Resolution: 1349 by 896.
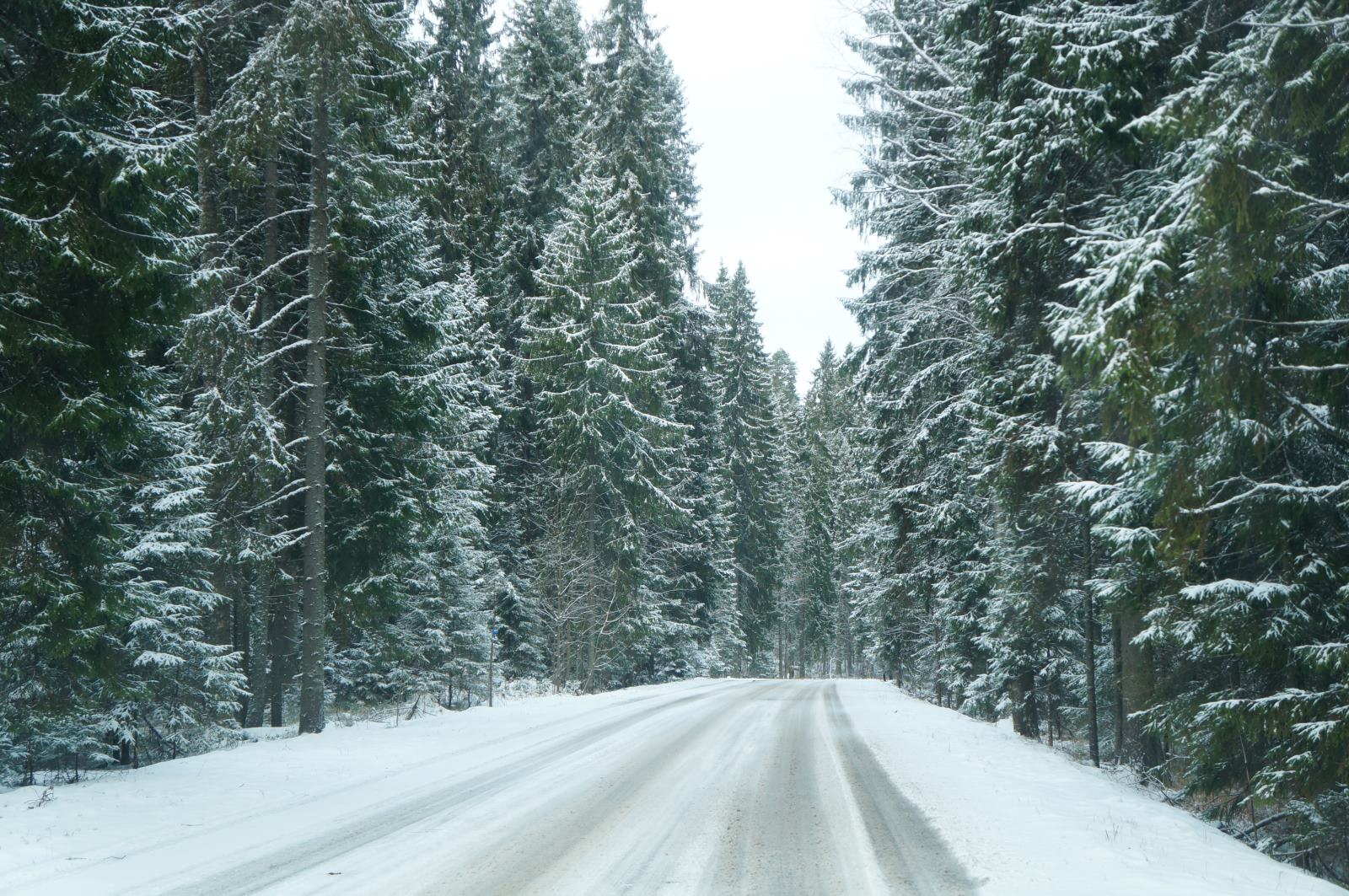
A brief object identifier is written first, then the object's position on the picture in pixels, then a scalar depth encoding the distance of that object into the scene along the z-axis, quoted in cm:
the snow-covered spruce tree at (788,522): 5663
